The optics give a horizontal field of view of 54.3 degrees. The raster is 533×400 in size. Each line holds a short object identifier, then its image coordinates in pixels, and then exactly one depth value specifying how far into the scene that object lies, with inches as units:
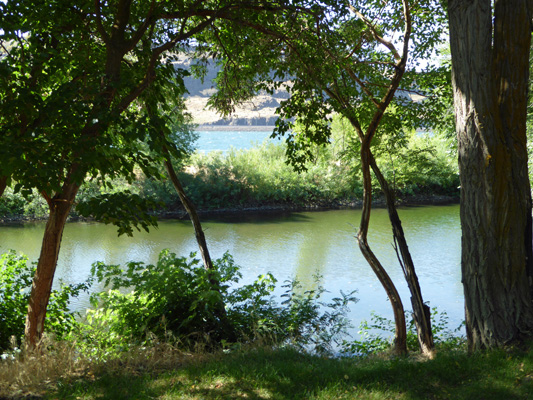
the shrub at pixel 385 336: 290.8
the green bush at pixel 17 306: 251.4
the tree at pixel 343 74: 249.1
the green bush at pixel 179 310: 252.5
